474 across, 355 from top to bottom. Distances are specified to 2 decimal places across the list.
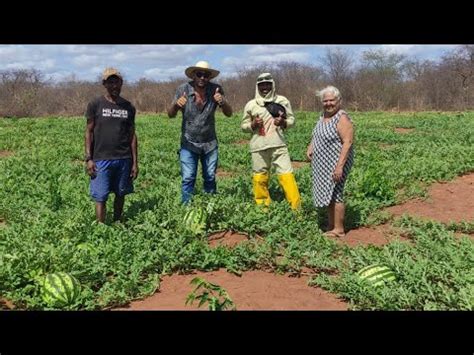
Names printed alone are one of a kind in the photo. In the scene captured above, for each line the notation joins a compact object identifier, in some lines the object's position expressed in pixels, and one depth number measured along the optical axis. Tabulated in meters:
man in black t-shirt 5.72
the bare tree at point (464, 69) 35.06
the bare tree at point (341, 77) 38.78
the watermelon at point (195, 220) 5.68
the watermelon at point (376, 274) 4.26
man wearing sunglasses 6.31
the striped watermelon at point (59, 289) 3.94
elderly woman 5.61
